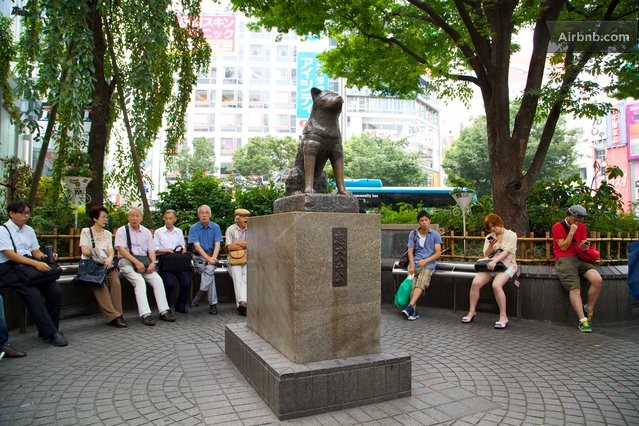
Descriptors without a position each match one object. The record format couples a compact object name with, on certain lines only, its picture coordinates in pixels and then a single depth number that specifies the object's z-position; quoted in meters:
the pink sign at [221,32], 57.34
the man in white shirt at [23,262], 5.27
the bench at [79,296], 6.10
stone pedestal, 3.50
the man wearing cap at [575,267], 6.34
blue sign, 52.01
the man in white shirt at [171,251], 7.40
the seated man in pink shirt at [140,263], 6.79
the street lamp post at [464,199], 10.18
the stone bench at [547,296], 6.79
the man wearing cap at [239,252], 7.46
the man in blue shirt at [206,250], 7.70
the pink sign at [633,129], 36.50
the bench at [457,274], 7.20
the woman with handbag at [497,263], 6.59
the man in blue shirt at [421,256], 7.16
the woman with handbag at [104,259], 6.46
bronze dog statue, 4.35
